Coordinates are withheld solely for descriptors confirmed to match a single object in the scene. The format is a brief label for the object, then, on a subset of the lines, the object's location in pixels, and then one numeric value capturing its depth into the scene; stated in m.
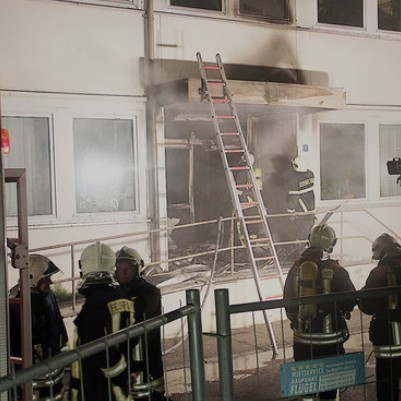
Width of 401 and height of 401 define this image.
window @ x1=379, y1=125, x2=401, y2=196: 8.88
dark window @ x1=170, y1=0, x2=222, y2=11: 7.48
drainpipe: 7.18
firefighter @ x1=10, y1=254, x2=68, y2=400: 4.38
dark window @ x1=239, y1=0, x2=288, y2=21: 7.89
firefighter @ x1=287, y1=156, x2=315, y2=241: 8.11
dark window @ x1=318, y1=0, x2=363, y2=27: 8.35
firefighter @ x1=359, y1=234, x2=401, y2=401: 4.81
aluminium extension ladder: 7.30
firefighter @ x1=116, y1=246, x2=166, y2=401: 4.06
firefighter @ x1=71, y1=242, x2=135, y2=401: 3.89
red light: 6.06
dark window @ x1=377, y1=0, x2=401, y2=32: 8.73
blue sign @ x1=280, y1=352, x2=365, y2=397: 3.28
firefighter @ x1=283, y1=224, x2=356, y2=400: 4.78
